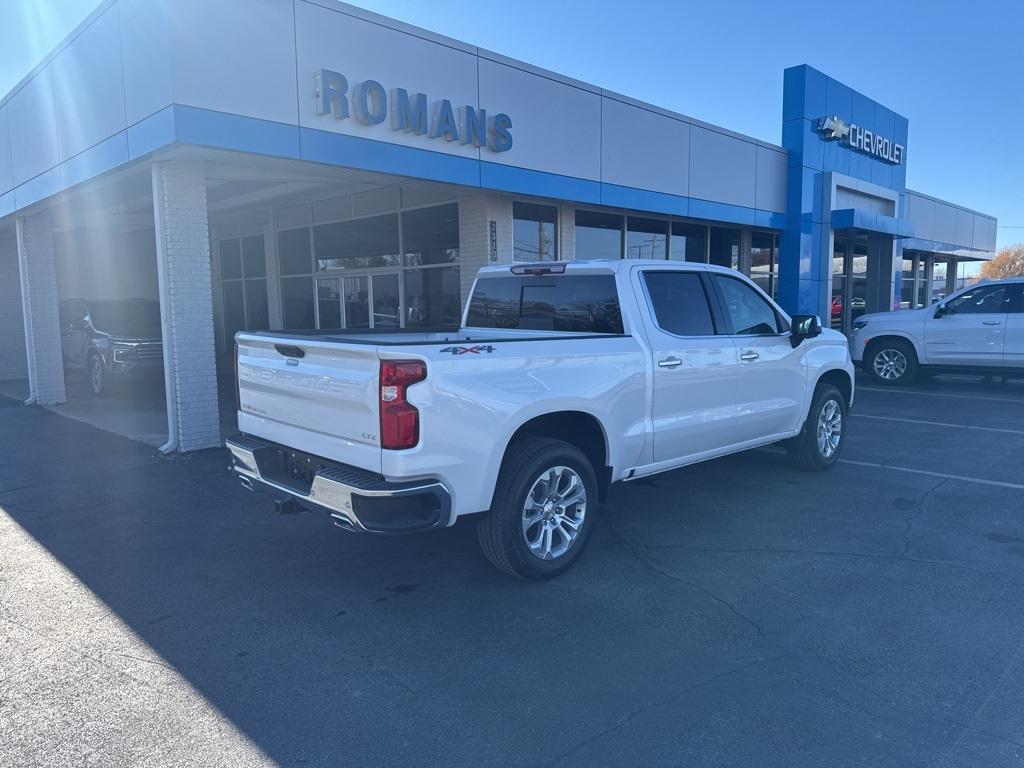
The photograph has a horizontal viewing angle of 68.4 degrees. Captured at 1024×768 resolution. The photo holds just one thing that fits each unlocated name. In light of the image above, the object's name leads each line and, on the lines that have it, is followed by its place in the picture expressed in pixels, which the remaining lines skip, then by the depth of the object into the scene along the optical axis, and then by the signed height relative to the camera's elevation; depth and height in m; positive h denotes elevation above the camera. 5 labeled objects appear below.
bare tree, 68.44 +2.58
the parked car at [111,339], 13.01 -0.69
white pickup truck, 4.00 -0.67
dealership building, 8.54 +1.81
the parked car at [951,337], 12.86 -0.81
